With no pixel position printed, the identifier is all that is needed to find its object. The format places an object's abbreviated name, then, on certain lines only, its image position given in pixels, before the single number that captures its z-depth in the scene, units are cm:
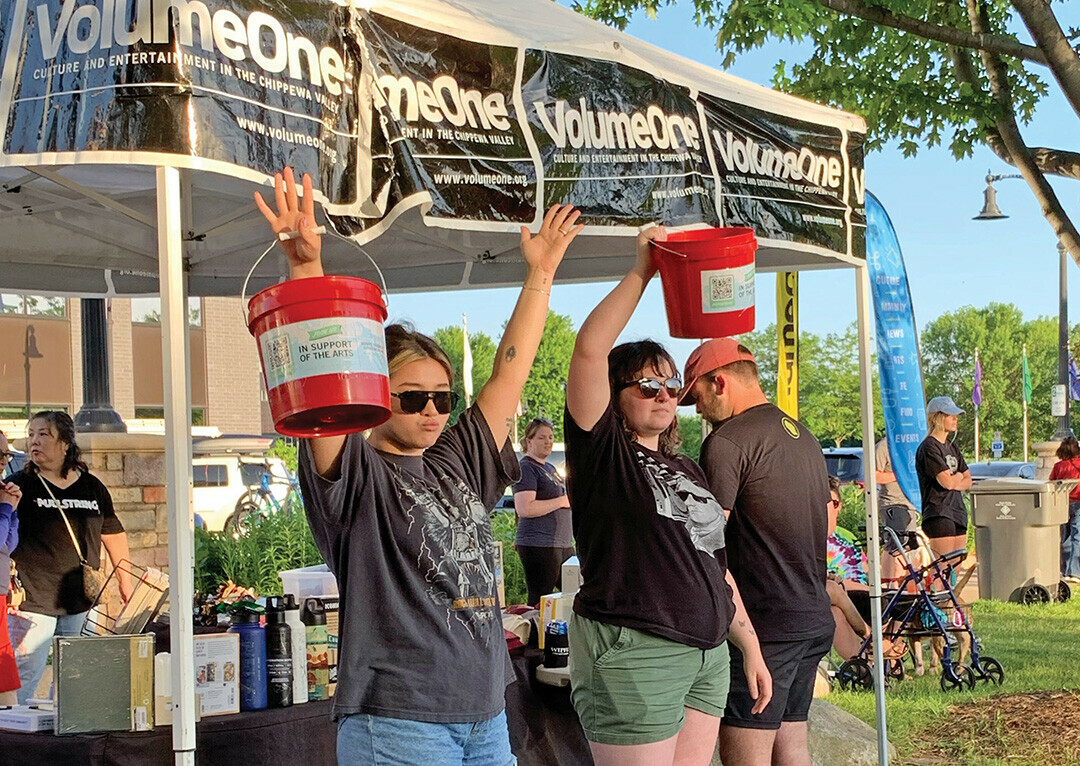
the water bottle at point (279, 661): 356
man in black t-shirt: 373
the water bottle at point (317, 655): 369
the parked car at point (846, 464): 1850
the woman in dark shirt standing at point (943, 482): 884
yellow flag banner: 738
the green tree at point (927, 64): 706
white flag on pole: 1540
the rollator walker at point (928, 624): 789
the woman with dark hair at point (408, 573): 240
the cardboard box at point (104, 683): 334
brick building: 2945
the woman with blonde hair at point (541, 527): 831
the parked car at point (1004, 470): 2272
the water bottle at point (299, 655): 361
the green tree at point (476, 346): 6431
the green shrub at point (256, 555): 981
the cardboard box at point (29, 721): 343
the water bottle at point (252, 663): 353
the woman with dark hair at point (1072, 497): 1348
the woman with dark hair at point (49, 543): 595
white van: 1836
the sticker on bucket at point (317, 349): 230
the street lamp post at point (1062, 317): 2208
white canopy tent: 289
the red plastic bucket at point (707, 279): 347
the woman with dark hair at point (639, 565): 319
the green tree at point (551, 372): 6103
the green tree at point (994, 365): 6266
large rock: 589
